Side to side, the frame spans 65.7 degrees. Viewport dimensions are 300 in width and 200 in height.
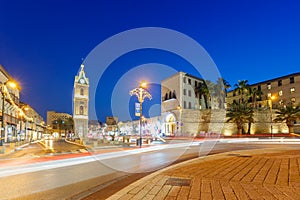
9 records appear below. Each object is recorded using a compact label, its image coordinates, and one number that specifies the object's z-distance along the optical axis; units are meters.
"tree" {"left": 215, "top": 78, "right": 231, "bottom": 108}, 68.62
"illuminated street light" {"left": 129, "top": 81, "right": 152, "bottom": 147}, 24.67
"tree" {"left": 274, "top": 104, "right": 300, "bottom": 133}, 52.09
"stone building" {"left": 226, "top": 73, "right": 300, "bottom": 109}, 63.38
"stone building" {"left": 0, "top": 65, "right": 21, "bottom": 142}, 35.97
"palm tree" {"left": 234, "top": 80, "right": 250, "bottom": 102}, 68.31
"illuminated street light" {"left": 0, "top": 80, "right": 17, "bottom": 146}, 18.02
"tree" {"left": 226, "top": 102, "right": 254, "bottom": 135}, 52.92
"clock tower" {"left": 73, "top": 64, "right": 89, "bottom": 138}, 84.62
